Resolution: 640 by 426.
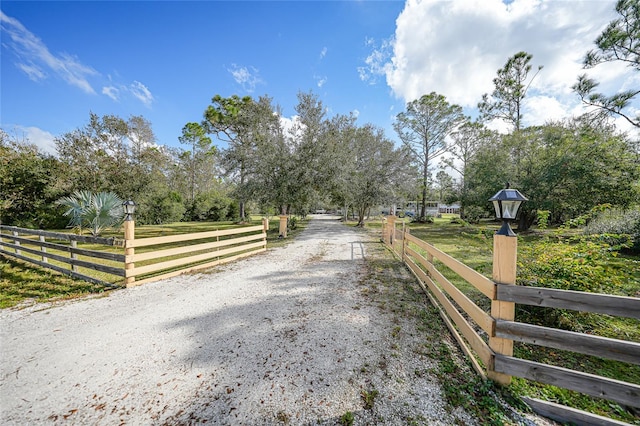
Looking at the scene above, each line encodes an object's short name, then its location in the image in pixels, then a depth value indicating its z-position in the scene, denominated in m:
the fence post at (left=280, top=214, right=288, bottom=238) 12.00
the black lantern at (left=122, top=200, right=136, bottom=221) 4.68
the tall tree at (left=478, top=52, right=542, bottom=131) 16.83
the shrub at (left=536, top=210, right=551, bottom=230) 3.49
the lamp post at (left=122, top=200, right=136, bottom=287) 4.55
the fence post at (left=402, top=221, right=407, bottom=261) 6.36
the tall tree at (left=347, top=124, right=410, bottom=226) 17.55
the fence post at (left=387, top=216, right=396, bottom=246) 8.73
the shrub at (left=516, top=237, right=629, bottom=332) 2.69
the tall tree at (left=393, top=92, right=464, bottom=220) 21.73
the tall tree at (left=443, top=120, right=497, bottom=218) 20.52
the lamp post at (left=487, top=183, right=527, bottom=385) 1.97
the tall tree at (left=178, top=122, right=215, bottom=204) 29.68
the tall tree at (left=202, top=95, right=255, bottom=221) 14.36
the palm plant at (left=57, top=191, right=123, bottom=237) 9.13
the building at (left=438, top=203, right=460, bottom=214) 52.51
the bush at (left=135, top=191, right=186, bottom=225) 18.95
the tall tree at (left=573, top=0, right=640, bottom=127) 8.71
